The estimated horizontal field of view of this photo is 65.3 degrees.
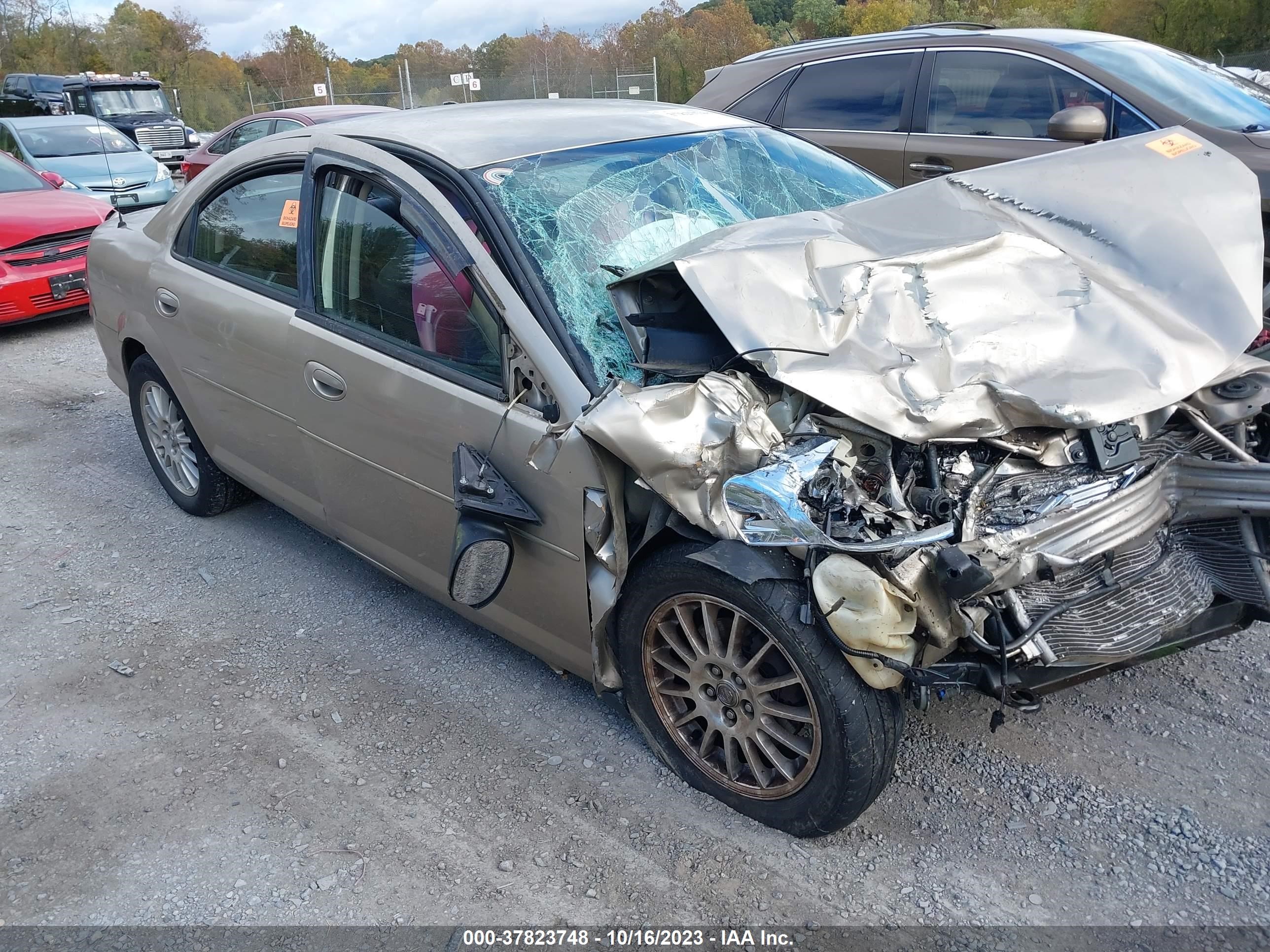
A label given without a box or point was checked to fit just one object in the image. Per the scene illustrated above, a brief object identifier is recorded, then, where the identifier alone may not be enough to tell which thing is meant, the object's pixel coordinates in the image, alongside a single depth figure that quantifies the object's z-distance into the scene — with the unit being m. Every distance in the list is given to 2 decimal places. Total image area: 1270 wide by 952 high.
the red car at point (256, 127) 10.27
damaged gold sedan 2.36
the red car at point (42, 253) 7.73
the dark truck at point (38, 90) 23.17
